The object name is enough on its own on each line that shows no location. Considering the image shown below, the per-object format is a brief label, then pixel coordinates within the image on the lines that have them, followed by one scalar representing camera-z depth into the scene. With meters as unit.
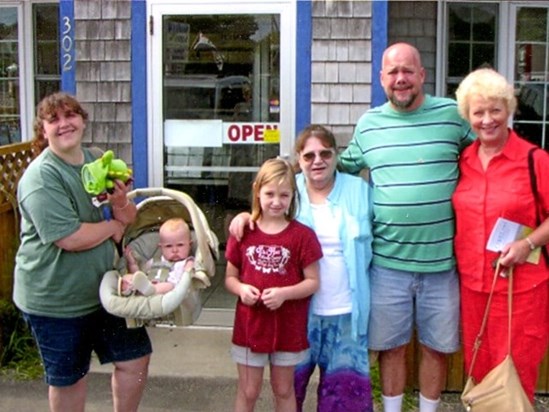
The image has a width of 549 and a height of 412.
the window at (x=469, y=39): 6.66
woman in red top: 3.25
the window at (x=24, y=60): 6.96
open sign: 5.72
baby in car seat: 3.42
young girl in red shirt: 3.38
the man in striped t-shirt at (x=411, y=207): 3.40
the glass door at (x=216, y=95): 5.66
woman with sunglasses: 3.44
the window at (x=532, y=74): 6.64
